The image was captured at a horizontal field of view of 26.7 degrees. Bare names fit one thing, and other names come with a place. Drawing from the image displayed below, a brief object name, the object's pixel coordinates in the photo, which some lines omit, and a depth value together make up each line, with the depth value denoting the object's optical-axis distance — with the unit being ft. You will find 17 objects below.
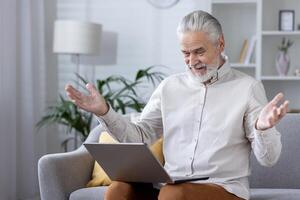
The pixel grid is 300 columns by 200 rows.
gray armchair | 9.77
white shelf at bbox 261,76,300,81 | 14.95
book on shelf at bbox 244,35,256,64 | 15.28
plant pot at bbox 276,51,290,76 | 15.12
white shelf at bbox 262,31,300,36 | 14.96
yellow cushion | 10.30
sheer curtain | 14.16
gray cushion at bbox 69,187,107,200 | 9.60
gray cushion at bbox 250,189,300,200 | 9.00
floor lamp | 14.20
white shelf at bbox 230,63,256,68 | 15.10
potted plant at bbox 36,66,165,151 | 14.28
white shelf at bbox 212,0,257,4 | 15.07
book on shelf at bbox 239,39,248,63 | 15.42
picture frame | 15.26
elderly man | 7.36
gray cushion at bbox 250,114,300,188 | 10.05
